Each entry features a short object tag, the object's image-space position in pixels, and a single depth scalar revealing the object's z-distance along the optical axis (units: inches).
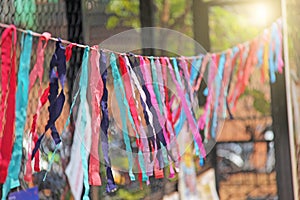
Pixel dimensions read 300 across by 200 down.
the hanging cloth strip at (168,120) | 125.9
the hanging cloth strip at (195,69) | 175.0
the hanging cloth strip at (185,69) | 147.9
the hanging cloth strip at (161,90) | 123.0
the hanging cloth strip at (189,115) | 139.1
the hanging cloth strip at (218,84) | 184.9
